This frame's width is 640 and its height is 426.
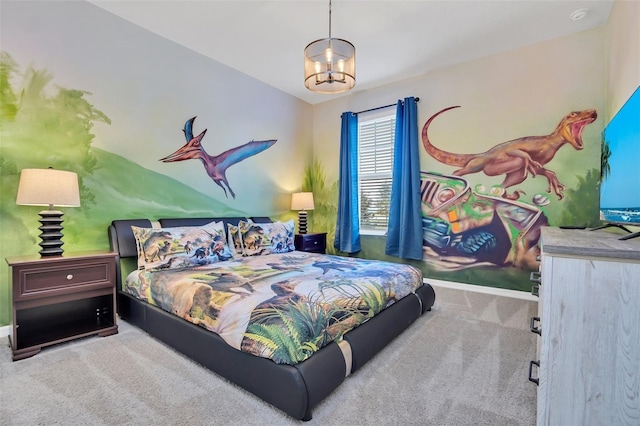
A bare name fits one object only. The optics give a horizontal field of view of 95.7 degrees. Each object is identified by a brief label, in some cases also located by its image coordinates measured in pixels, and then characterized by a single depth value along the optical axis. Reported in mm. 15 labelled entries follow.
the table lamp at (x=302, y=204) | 4566
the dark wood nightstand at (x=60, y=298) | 2029
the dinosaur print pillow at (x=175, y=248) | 2580
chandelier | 2318
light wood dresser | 982
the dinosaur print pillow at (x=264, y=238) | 3377
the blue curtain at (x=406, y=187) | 3977
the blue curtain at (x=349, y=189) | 4602
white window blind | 4453
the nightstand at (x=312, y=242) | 4215
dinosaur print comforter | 1497
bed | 1419
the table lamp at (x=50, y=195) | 2105
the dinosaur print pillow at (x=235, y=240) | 3389
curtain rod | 4312
